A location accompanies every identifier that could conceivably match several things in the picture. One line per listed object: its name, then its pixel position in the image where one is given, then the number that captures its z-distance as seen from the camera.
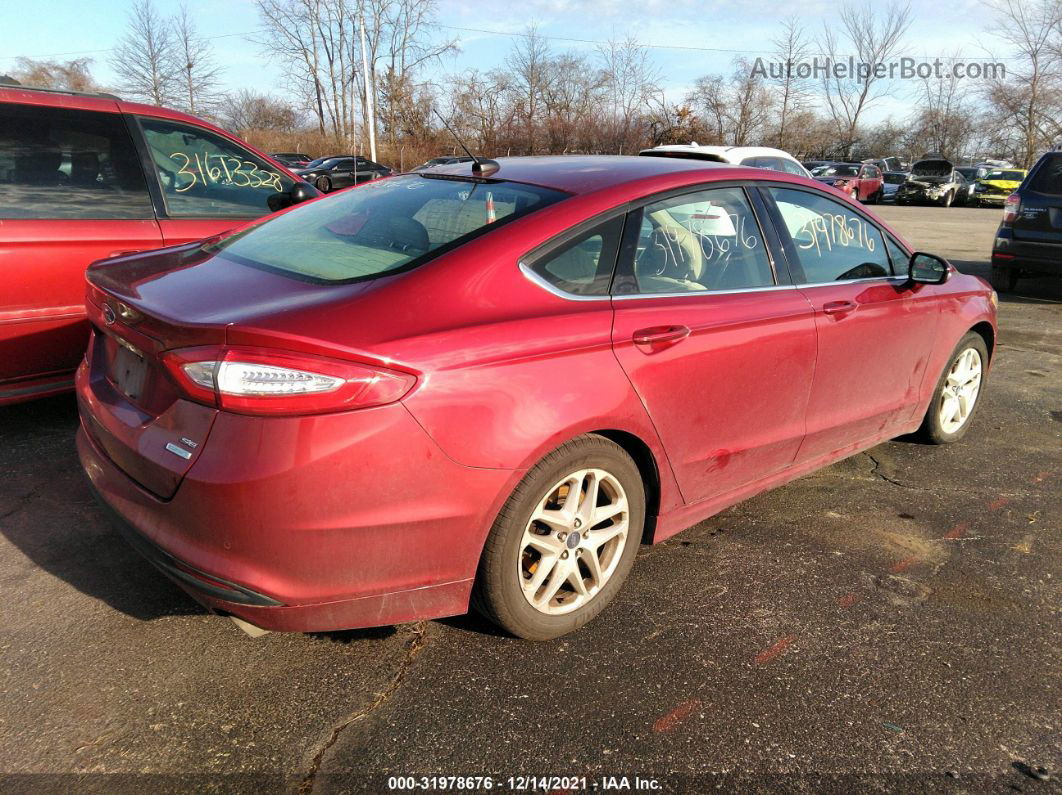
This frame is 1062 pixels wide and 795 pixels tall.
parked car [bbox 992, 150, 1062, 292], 9.14
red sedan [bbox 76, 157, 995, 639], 2.10
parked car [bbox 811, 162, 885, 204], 26.49
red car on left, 3.96
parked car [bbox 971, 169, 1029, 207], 30.50
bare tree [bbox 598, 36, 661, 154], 36.91
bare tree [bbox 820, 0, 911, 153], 49.97
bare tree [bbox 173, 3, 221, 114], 40.28
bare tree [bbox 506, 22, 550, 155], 39.03
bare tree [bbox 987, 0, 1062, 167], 42.38
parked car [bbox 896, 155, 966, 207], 30.41
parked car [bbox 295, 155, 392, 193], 23.18
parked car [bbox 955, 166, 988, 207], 31.20
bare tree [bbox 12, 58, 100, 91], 41.91
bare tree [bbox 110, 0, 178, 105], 38.69
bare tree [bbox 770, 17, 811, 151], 46.47
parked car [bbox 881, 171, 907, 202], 32.00
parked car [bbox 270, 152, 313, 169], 29.53
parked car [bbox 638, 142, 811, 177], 10.11
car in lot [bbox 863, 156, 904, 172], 36.19
